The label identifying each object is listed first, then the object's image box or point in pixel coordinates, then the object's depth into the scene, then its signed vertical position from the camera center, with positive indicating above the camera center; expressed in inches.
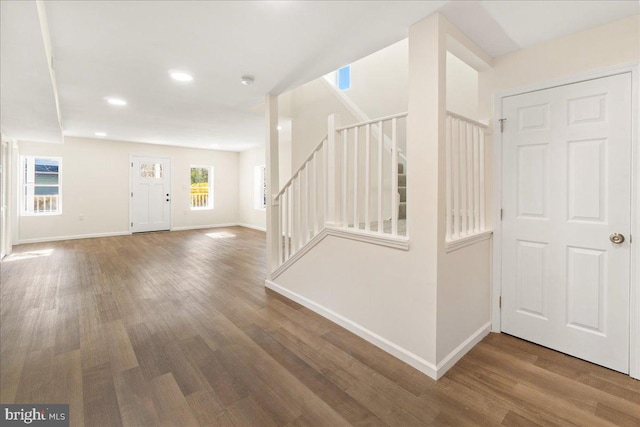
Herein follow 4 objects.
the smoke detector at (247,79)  115.1 +53.6
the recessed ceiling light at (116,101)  145.9 +57.0
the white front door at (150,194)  291.7 +17.4
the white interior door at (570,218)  73.4 -2.2
